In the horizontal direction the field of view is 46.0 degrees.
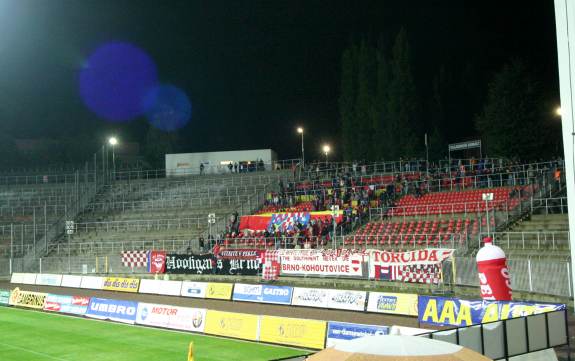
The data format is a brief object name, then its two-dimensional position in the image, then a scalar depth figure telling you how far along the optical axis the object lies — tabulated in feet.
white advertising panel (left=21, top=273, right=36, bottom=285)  142.31
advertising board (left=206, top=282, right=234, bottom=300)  104.11
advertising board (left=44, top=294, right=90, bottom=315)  93.45
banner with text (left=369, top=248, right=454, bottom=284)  94.68
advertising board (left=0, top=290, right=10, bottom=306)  109.50
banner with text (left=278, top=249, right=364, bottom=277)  107.76
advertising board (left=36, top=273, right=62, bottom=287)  136.19
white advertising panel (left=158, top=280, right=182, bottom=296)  110.83
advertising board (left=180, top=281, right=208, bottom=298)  106.93
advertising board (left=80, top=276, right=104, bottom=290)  126.21
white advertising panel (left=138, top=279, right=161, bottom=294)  115.03
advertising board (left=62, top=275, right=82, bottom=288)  130.41
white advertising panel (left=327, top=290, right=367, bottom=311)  83.87
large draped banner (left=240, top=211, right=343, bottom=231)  142.00
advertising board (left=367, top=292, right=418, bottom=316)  76.84
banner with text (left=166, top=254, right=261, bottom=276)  124.36
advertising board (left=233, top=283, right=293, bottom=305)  94.53
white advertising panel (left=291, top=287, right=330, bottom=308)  88.99
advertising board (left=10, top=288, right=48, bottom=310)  101.96
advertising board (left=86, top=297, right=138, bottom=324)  84.02
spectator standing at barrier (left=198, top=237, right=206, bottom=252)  144.13
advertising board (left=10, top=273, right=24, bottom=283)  145.18
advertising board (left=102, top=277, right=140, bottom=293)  118.73
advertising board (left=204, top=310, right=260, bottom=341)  68.39
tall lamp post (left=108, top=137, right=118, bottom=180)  190.66
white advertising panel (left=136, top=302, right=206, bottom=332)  74.56
